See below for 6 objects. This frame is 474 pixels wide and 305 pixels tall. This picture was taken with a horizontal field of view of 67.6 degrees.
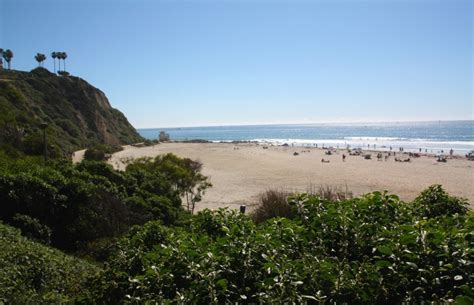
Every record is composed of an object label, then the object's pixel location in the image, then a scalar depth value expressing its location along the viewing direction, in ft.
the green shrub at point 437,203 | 16.15
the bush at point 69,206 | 28.76
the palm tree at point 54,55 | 279.28
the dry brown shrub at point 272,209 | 31.78
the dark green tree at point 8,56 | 254.04
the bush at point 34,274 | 12.35
